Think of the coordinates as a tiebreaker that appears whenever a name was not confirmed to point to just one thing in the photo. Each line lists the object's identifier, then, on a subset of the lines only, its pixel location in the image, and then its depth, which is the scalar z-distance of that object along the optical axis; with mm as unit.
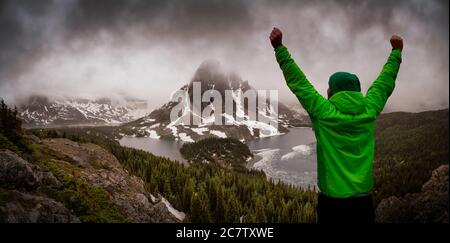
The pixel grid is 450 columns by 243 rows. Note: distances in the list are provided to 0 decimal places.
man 2623
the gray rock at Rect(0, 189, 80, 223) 5339
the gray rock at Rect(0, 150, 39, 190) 6438
